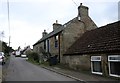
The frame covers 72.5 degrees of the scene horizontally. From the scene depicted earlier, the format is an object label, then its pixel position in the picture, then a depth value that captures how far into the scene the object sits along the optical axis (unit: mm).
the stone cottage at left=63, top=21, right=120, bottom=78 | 6114
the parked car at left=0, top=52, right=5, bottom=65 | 11221
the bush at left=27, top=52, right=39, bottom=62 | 15503
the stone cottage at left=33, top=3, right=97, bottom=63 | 11100
